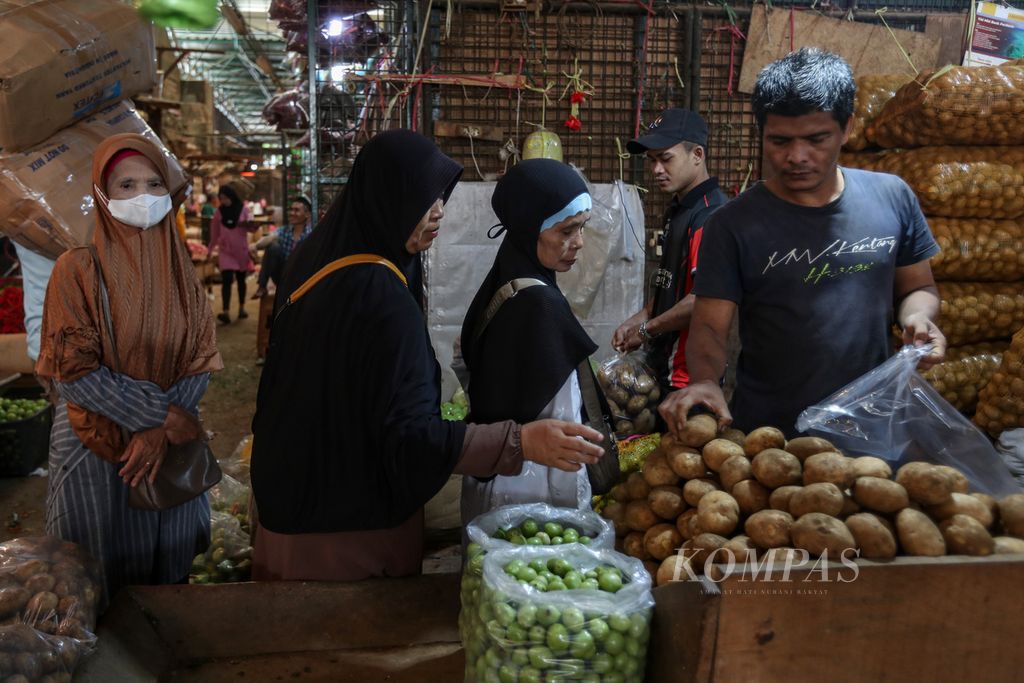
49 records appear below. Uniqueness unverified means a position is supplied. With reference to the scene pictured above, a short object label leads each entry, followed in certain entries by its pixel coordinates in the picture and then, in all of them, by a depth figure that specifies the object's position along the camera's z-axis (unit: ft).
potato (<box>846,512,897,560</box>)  4.51
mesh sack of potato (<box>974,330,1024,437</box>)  10.07
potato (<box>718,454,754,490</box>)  5.46
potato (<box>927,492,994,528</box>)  4.90
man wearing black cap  11.59
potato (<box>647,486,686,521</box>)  5.78
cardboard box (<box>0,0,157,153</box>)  9.93
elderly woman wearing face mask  7.60
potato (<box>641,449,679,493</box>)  5.99
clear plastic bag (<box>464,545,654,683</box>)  4.92
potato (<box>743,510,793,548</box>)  4.79
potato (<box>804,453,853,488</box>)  5.06
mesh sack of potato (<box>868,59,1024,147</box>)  12.32
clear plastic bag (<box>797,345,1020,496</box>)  5.95
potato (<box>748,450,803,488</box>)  5.26
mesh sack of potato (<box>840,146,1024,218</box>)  12.62
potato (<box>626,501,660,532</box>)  6.02
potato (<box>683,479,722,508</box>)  5.56
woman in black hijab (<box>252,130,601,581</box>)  6.04
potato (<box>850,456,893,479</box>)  5.11
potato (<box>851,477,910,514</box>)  4.85
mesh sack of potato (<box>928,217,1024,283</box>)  12.87
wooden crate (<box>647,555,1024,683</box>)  4.34
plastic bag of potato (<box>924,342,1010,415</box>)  13.12
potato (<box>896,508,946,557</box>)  4.58
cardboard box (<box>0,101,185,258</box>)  10.16
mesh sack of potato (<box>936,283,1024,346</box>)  13.15
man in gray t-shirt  7.11
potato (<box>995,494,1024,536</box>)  4.93
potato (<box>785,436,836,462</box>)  5.47
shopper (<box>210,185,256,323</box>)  35.55
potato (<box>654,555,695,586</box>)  5.02
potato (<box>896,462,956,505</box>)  4.89
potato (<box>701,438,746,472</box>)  5.66
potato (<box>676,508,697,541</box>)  5.54
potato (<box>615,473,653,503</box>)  6.27
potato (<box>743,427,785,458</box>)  5.64
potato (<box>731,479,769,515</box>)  5.29
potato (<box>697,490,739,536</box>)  5.13
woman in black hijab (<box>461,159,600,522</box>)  6.81
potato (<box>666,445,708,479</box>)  5.79
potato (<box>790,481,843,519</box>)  4.83
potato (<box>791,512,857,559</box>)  4.51
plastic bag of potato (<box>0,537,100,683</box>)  5.38
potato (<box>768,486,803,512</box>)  5.08
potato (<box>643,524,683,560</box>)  5.68
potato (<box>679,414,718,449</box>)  5.92
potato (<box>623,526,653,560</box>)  6.01
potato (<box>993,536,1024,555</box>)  4.65
